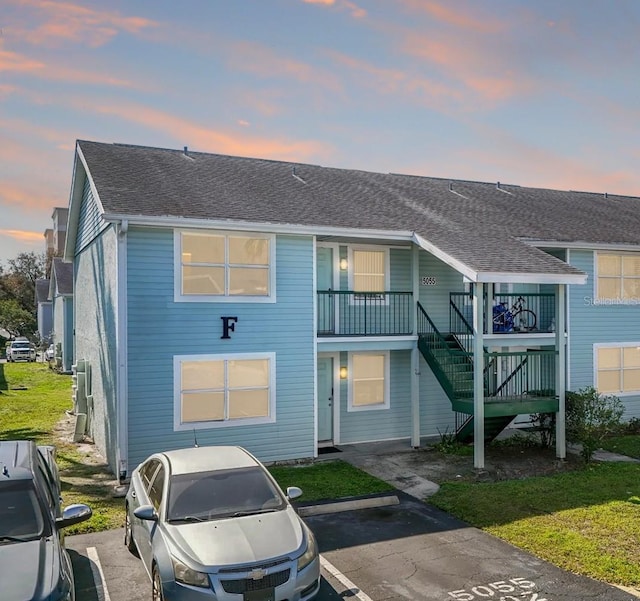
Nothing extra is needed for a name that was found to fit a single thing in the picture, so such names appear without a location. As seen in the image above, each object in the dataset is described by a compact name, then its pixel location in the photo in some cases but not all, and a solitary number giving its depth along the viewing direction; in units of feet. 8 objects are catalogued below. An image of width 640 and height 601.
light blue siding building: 41.86
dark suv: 17.17
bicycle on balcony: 54.44
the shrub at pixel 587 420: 44.29
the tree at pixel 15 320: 198.59
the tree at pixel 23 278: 230.07
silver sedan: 19.93
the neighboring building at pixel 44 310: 181.16
